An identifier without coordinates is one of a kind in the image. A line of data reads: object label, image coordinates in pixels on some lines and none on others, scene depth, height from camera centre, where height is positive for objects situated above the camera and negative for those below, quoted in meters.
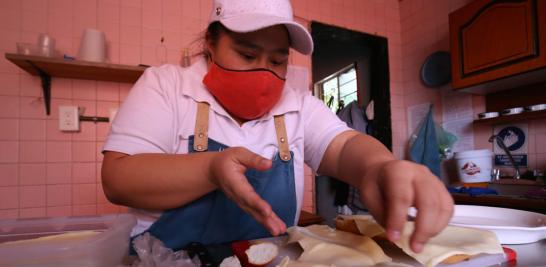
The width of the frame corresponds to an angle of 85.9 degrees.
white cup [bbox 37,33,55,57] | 1.36 +0.49
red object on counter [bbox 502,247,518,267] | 0.45 -0.18
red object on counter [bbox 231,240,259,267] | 0.44 -0.17
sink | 1.55 -0.25
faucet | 1.70 -0.05
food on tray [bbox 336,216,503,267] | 0.42 -0.16
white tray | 0.51 -0.17
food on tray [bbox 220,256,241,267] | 0.40 -0.16
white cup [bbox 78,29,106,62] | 1.46 +0.51
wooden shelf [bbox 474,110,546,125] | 1.56 +0.14
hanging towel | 1.95 -0.03
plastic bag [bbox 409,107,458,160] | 2.03 +0.01
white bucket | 1.73 -0.14
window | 2.69 +0.56
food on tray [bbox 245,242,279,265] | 0.43 -0.16
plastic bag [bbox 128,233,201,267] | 0.39 -0.15
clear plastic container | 0.33 -0.12
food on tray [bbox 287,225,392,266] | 0.42 -0.16
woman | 0.48 +0.01
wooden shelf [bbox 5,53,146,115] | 1.32 +0.39
